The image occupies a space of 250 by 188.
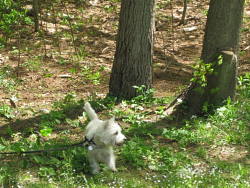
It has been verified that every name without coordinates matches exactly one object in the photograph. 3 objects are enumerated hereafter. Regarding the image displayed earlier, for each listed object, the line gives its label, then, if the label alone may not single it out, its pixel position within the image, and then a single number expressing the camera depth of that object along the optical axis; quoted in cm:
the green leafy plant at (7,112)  1556
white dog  920
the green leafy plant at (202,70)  1336
